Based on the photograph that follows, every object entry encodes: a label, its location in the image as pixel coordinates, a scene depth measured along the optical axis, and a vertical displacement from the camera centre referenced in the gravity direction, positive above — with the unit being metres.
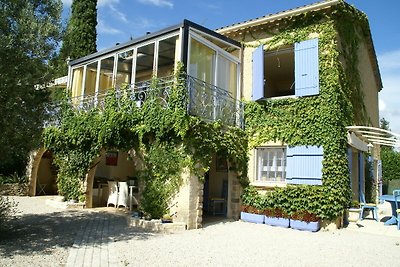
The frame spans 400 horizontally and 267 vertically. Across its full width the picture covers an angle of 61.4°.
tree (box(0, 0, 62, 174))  7.18 +2.15
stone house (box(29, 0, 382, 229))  10.90 +3.04
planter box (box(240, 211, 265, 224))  11.29 -1.30
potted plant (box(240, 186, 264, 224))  11.38 -0.96
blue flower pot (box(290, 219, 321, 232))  10.35 -1.36
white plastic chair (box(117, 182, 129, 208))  12.97 -0.84
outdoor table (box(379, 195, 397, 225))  11.33 -0.96
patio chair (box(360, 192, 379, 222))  11.80 -0.82
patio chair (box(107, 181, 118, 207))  13.17 -0.82
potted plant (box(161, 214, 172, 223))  9.75 -1.25
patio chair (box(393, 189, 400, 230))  10.69 -0.52
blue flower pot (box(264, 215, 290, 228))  10.74 -1.33
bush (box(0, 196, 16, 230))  8.05 -1.12
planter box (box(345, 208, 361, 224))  11.12 -1.06
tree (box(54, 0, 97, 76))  24.38 +10.65
